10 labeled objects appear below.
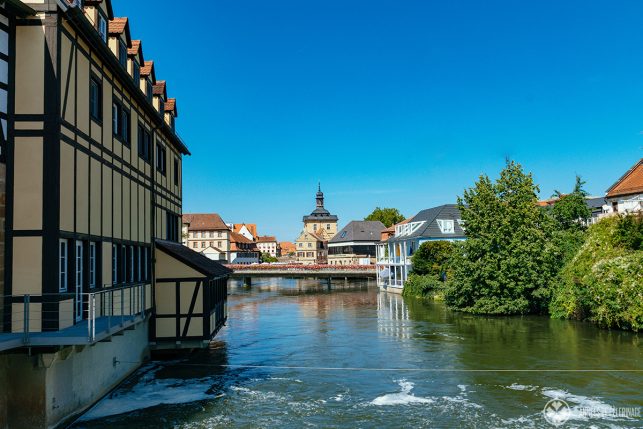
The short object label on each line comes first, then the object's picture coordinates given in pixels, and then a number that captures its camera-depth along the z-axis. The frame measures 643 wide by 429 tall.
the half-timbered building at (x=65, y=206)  11.92
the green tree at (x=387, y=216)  127.25
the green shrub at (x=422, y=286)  54.03
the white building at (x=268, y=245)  194.00
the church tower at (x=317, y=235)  142.50
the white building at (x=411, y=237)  61.81
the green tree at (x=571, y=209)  53.16
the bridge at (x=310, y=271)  76.94
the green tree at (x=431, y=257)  57.34
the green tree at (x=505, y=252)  38.25
